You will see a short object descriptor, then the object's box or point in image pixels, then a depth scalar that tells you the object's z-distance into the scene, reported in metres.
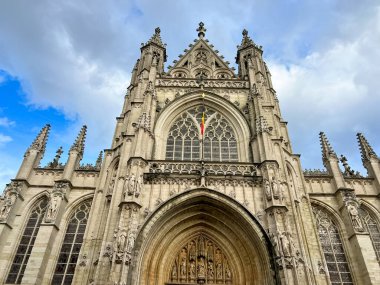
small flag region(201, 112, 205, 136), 17.79
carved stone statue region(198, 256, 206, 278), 13.05
